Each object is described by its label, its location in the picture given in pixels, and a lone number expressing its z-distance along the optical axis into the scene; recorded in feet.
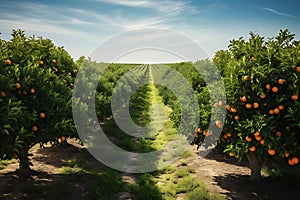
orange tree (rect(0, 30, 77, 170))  17.02
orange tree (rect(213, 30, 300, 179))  17.72
